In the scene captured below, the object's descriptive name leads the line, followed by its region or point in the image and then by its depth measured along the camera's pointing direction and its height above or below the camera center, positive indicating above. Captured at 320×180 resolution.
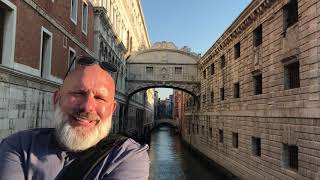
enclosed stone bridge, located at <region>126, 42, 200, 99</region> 18.41 +2.86
